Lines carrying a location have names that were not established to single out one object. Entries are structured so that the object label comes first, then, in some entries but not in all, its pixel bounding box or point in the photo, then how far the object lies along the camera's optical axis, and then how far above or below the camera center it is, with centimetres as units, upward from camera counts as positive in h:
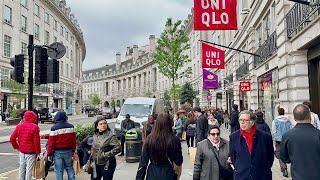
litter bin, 1124 -141
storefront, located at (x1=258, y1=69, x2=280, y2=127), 1590 +39
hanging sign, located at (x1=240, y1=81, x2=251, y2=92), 2003 +87
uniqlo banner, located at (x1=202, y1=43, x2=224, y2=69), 1900 +243
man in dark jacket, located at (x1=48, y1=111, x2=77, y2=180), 685 -83
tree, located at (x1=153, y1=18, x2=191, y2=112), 3234 +490
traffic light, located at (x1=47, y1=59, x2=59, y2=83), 855 +78
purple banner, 2348 +145
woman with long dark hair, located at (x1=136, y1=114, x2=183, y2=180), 445 -67
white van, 1941 -35
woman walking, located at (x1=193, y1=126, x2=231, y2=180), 467 -79
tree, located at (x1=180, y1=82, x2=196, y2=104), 5222 +114
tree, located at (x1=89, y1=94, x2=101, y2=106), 12862 +82
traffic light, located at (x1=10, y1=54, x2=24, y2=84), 830 +81
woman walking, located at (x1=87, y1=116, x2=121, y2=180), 585 -84
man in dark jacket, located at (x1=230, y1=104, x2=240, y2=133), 1228 -70
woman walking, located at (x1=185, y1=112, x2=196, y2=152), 1295 -99
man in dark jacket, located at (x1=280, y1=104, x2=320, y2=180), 412 -56
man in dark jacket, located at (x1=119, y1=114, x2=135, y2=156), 1266 -88
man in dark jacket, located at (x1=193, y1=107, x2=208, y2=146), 1060 -81
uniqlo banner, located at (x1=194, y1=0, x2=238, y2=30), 1012 +255
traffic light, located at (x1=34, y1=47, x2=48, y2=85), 830 +88
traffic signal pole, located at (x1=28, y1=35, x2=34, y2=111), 841 +60
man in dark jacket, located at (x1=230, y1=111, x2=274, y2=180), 432 -64
